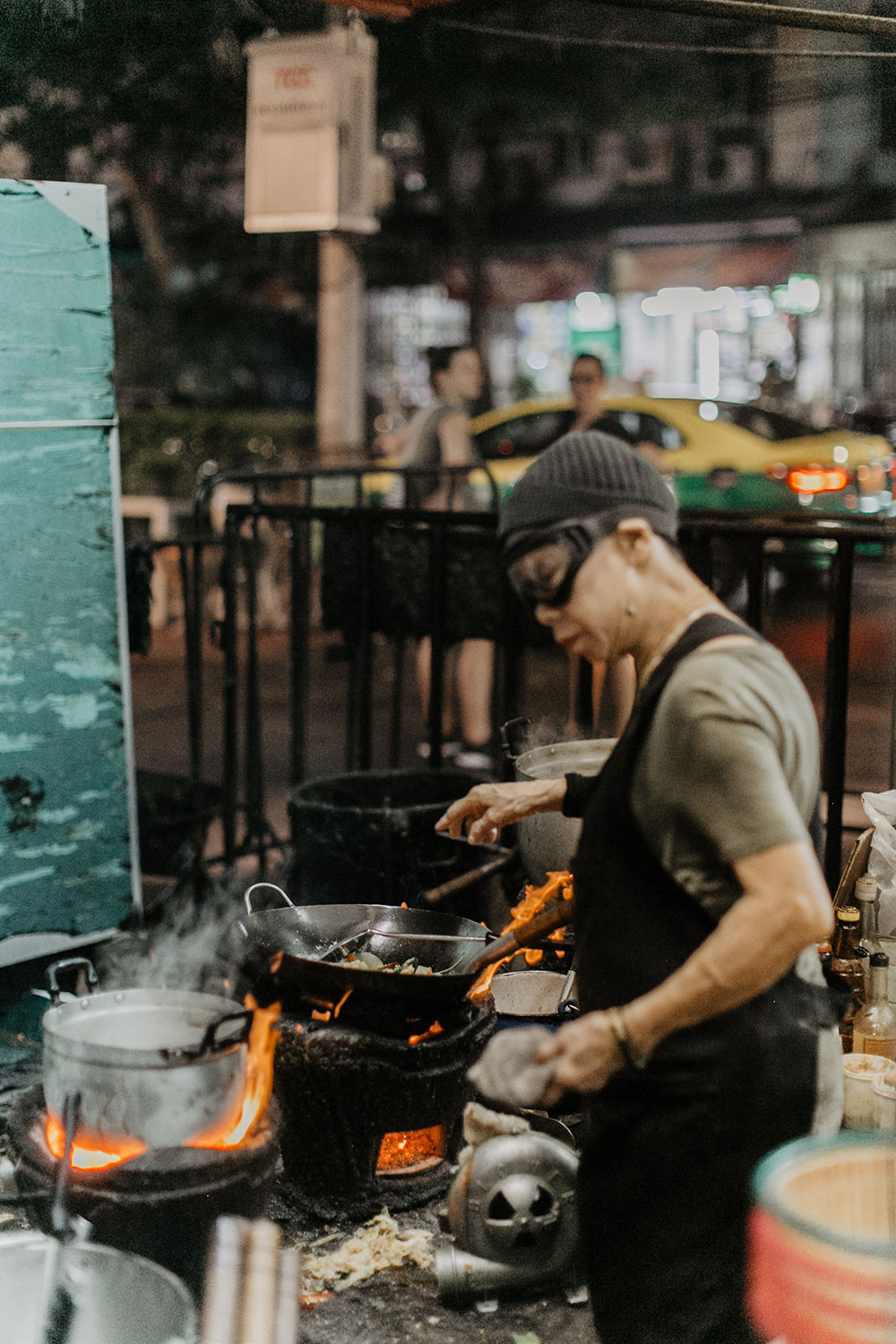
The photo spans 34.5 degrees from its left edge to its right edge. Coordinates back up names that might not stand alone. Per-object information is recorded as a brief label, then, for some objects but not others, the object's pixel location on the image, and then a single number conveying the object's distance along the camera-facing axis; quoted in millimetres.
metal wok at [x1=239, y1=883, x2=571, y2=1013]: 3611
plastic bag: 4355
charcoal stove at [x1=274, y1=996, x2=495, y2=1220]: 3717
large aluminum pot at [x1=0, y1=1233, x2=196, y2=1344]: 2809
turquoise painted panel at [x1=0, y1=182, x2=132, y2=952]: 4730
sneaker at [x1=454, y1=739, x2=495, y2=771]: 8664
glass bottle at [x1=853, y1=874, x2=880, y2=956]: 4336
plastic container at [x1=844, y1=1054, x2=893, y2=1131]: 3982
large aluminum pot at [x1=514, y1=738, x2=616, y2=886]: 4457
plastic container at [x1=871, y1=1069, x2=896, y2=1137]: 3771
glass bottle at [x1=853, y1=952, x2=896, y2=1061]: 4258
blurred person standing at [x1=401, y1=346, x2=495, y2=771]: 8898
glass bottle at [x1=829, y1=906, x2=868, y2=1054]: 4328
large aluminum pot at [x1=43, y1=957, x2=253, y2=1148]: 3209
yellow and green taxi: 13773
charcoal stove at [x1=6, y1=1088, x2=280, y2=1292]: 3191
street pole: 16828
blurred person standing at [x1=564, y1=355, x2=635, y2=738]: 8734
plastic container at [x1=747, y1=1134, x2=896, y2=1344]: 1900
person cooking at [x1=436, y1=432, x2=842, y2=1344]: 2311
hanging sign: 8398
